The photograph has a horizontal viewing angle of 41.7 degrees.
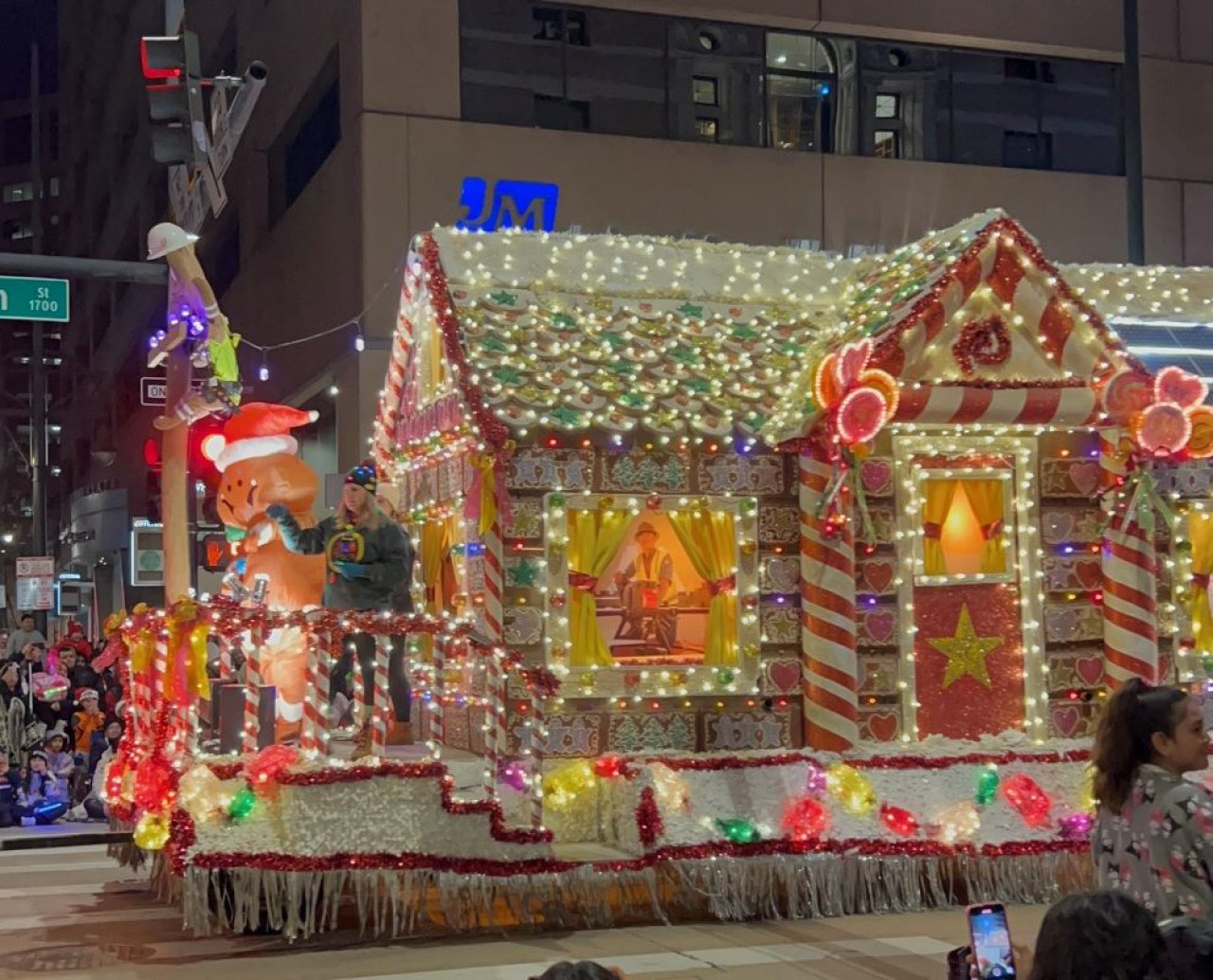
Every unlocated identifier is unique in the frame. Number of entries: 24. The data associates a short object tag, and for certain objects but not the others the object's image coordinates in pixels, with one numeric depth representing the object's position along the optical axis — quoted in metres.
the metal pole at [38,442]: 36.12
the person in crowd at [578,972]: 3.26
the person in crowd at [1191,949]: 3.66
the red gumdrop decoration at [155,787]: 9.45
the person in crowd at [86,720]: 17.33
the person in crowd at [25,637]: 19.48
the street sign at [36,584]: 25.28
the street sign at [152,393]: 19.30
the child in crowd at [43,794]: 15.85
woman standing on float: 11.50
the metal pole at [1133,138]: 21.12
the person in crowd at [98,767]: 15.83
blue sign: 24.08
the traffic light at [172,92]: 11.86
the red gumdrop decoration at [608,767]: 10.76
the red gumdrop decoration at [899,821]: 10.88
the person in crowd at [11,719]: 16.42
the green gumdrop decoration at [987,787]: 11.12
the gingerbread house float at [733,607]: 9.88
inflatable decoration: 12.32
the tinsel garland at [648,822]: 10.20
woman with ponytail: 4.77
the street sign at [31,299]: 14.41
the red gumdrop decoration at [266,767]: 9.45
